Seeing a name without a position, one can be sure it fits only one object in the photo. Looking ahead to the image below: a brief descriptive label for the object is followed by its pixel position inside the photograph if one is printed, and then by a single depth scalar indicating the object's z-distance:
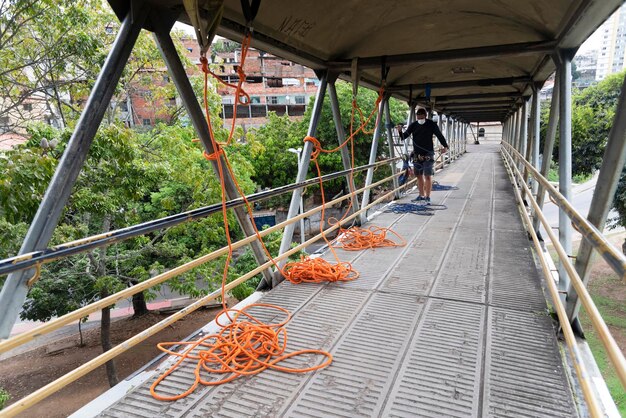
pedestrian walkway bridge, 2.11
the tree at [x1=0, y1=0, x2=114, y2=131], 6.88
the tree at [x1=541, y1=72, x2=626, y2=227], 14.45
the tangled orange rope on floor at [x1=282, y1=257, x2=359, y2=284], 4.05
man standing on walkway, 7.11
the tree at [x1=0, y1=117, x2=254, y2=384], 6.07
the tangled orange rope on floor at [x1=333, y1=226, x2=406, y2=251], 5.28
